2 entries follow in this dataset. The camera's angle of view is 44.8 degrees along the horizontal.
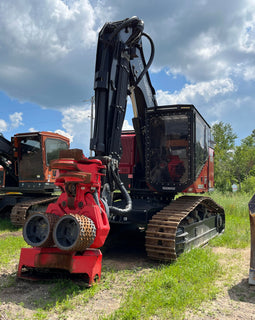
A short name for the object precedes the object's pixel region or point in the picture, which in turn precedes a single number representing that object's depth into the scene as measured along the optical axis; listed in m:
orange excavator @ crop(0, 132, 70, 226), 9.45
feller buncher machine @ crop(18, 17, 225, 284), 4.16
